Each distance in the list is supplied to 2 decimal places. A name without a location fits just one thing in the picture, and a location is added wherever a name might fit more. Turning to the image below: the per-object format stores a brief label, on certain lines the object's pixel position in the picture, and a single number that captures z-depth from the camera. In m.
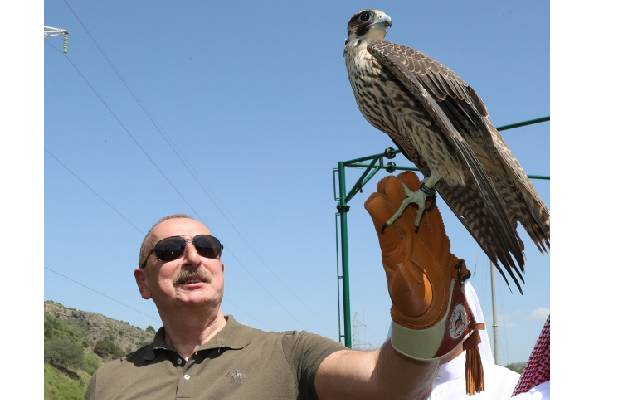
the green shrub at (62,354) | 45.66
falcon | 2.42
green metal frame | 5.80
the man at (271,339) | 2.23
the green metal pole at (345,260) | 6.91
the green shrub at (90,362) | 47.62
